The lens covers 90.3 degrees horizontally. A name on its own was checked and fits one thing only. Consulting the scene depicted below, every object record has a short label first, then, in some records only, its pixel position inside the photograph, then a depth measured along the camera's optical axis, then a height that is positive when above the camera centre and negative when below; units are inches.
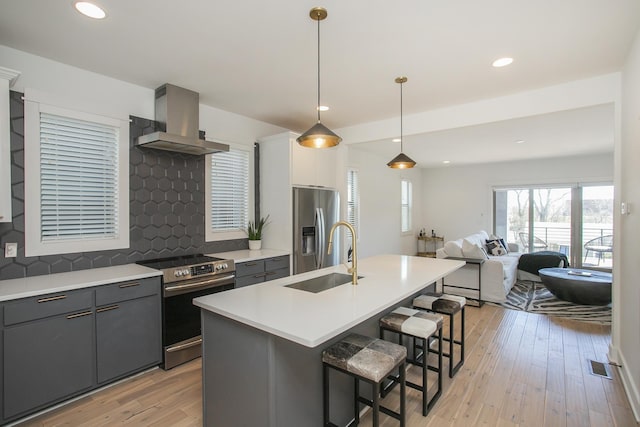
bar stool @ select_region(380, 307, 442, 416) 85.2 -32.1
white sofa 186.9 -39.5
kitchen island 61.3 -28.9
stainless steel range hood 120.7 +35.3
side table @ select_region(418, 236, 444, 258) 338.0 -36.3
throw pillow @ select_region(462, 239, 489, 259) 193.5 -24.3
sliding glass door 275.1 -8.3
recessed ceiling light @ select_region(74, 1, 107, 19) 75.4 +48.8
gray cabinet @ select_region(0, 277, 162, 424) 81.8 -38.1
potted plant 160.7 -11.3
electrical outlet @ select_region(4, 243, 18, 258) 96.0 -12.1
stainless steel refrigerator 156.6 -7.9
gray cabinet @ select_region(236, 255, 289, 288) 132.5 -26.4
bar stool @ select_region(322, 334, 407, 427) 63.1 -31.5
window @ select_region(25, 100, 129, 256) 100.7 +10.0
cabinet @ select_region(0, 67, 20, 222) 84.2 +18.0
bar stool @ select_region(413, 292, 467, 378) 105.2 -32.3
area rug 164.6 -54.5
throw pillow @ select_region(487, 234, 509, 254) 275.5 -26.5
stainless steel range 110.3 -30.9
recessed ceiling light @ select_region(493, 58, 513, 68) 102.5 +48.9
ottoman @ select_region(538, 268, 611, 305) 169.5 -40.8
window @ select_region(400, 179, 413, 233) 319.6 +7.2
